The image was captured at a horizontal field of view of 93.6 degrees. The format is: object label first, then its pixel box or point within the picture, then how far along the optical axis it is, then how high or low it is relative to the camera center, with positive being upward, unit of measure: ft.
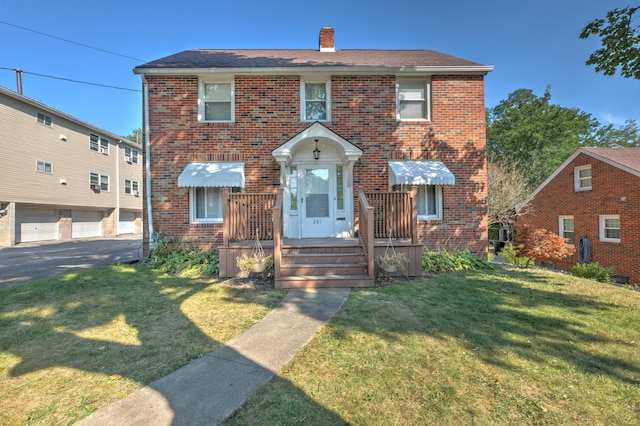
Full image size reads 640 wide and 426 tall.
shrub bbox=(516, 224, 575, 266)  34.53 -3.94
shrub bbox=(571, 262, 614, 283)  27.99 -5.75
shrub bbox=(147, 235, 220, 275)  24.06 -3.55
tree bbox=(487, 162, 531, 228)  59.31 +3.24
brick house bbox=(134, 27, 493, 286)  28.25 +7.33
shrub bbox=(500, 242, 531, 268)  31.69 -5.05
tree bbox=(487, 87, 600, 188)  86.63 +23.66
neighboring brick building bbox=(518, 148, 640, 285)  42.45 +0.88
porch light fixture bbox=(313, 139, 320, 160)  27.48 +5.72
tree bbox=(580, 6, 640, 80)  18.94 +10.85
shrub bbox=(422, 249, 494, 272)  24.83 -4.06
